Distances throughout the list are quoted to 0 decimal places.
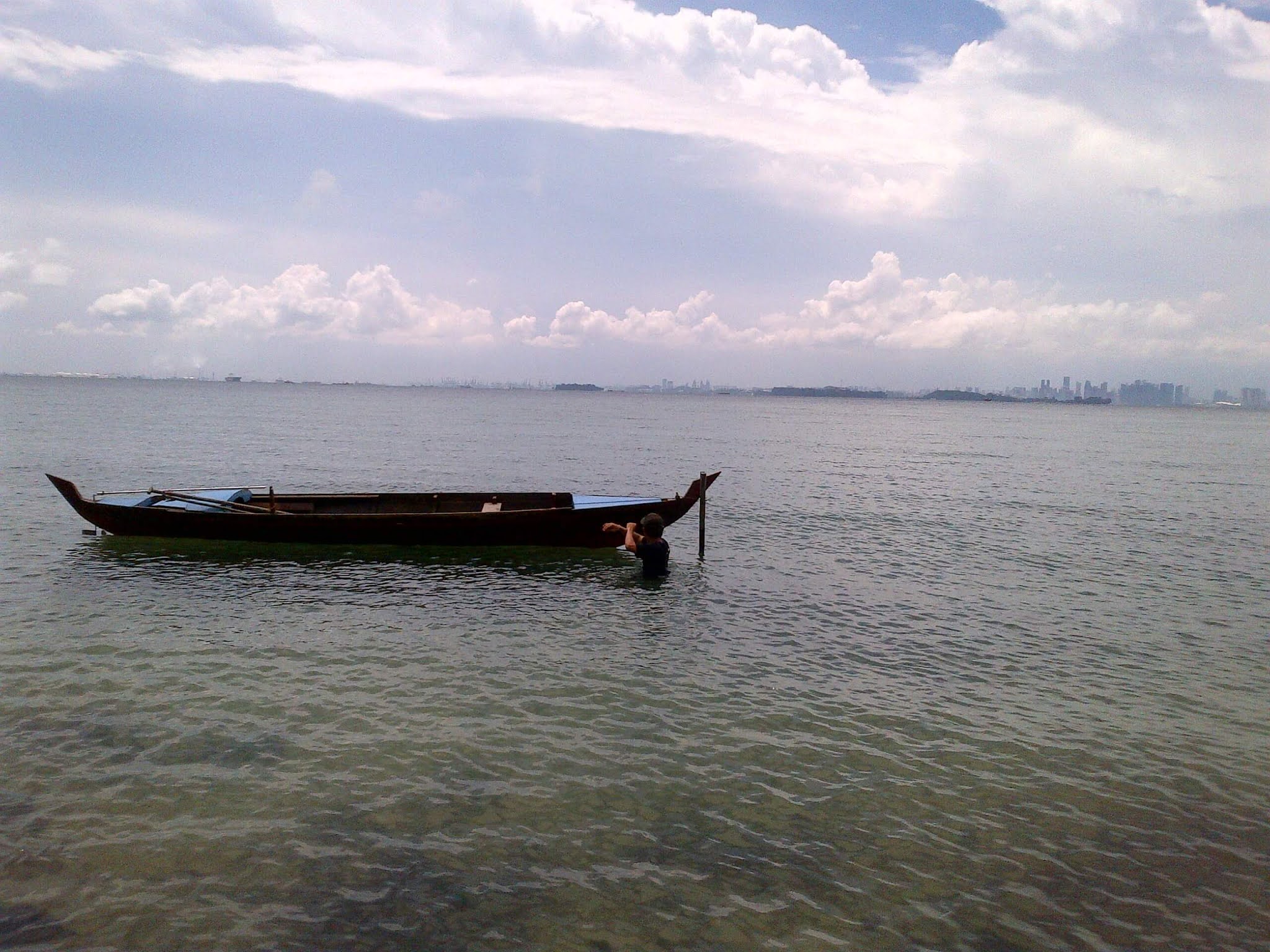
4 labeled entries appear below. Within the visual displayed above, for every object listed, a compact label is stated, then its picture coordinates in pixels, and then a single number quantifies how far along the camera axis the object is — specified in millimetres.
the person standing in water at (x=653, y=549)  24125
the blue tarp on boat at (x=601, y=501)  28391
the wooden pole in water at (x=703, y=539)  28188
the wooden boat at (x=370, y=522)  26656
